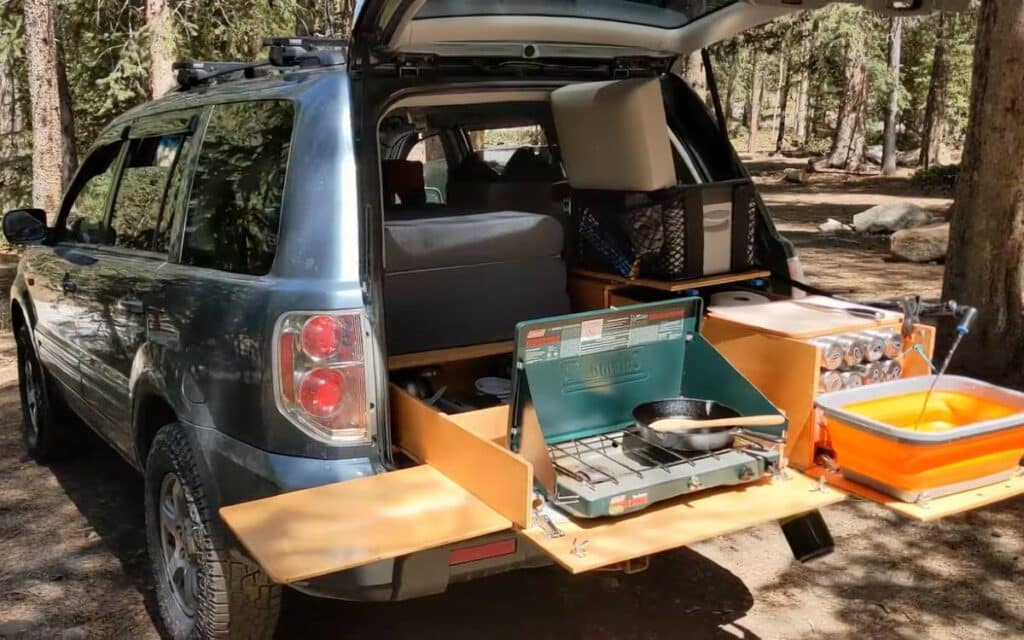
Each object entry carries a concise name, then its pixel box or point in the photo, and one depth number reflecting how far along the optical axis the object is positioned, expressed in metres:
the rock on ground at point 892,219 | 15.15
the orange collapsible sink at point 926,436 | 2.64
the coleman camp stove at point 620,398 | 2.81
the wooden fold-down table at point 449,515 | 2.46
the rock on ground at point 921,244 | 12.11
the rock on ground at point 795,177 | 26.83
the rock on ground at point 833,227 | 15.84
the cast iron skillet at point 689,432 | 3.00
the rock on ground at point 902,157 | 32.56
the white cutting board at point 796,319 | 3.16
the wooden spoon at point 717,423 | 2.94
